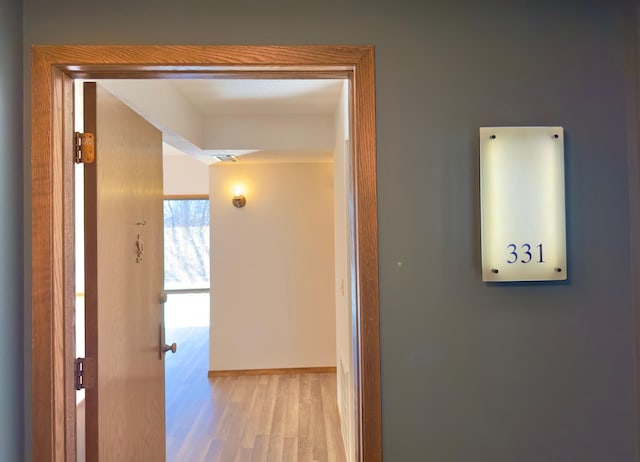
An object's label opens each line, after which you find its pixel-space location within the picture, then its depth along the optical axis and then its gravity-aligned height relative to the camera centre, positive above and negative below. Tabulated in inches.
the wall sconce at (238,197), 173.3 +16.3
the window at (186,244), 275.3 -4.8
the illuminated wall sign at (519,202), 46.3 +3.5
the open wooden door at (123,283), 53.8 -6.7
